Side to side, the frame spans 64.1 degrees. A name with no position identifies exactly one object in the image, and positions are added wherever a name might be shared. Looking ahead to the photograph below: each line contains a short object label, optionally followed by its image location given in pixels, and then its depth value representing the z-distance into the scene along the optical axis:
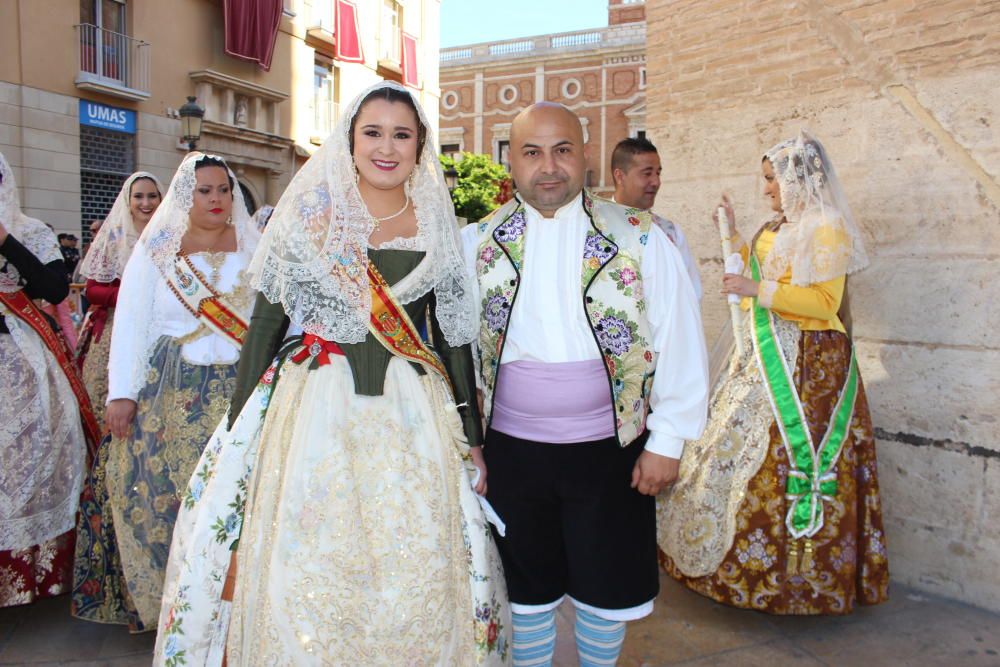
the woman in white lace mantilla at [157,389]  3.07
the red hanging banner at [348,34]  20.56
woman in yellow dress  3.15
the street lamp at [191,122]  10.23
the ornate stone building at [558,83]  34.16
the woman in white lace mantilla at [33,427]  3.14
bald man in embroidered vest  2.25
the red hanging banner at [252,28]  17.22
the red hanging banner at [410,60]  23.69
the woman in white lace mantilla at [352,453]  1.98
